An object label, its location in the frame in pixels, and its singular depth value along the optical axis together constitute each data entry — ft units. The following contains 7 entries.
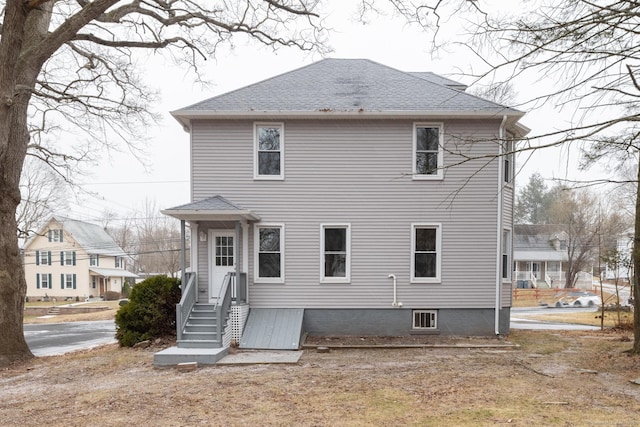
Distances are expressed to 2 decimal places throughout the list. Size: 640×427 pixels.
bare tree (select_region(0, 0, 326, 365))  28.86
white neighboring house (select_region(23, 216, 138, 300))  126.41
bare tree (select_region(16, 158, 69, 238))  102.63
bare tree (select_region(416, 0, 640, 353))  18.56
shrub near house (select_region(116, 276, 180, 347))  36.09
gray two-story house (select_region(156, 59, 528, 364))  36.86
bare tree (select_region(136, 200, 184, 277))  147.43
